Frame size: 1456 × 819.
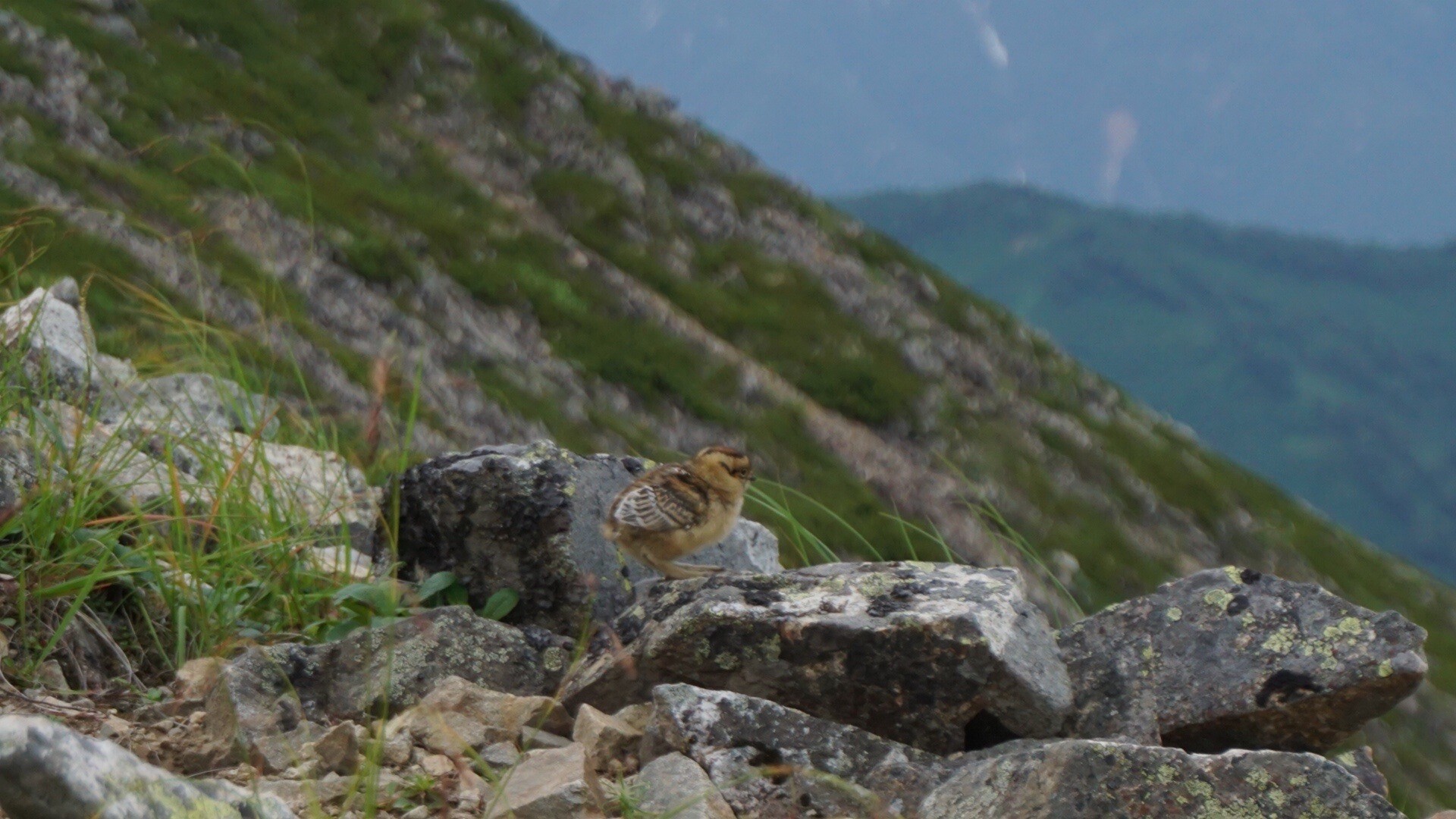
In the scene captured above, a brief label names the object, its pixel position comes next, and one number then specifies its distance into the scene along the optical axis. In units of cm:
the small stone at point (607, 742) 1137
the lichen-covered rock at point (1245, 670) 1318
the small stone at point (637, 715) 1227
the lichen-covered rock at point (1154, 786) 966
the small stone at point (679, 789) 998
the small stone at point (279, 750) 1116
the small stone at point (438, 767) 1080
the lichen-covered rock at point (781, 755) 1071
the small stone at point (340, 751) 1088
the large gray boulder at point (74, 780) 750
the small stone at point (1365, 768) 1312
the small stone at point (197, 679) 1248
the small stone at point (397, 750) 1103
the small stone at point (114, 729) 1149
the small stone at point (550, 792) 977
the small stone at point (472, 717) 1145
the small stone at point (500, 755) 1119
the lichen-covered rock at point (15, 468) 1395
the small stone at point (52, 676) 1278
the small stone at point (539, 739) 1152
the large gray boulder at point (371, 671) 1236
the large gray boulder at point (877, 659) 1203
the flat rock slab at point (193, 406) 1622
